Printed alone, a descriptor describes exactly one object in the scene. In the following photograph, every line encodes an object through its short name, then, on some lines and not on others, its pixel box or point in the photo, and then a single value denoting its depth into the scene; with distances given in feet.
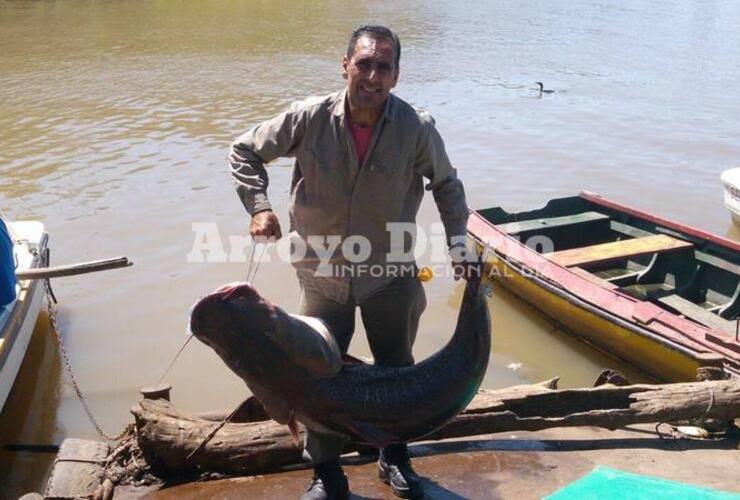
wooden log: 12.65
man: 10.19
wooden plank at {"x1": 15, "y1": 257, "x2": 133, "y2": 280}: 17.46
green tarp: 11.71
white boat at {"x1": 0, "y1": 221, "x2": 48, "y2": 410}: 18.07
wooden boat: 19.42
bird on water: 61.26
